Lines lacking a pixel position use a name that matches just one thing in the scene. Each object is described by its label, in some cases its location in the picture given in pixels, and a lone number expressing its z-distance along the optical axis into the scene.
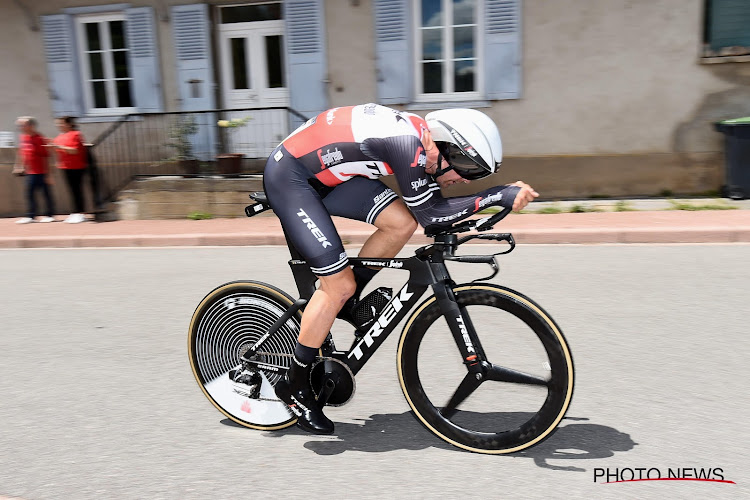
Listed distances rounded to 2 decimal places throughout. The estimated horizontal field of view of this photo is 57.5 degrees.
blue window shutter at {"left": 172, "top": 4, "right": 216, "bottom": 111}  12.34
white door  12.66
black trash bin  9.96
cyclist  2.79
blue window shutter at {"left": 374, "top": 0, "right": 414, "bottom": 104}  11.50
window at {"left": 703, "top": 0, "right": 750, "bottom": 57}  10.68
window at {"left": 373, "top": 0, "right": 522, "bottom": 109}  11.33
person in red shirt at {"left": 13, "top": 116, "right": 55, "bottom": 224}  10.85
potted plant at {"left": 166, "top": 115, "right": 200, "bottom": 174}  12.01
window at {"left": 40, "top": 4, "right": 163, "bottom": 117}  12.61
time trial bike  2.87
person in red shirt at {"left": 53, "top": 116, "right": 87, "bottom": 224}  10.96
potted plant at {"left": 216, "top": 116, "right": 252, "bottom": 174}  11.53
